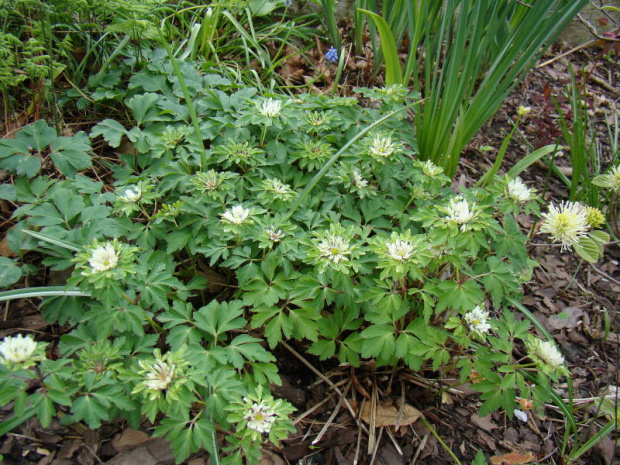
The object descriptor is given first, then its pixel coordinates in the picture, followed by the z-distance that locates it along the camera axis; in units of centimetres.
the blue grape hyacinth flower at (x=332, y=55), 71
